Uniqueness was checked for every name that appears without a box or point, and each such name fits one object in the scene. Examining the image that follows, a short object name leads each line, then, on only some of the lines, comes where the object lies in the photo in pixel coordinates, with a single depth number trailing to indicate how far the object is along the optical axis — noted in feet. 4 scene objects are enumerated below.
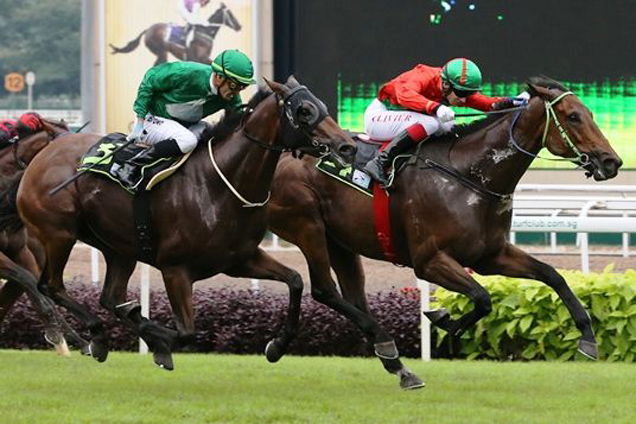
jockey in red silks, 52.03
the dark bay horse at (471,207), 49.44
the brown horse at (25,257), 57.98
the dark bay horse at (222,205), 48.16
